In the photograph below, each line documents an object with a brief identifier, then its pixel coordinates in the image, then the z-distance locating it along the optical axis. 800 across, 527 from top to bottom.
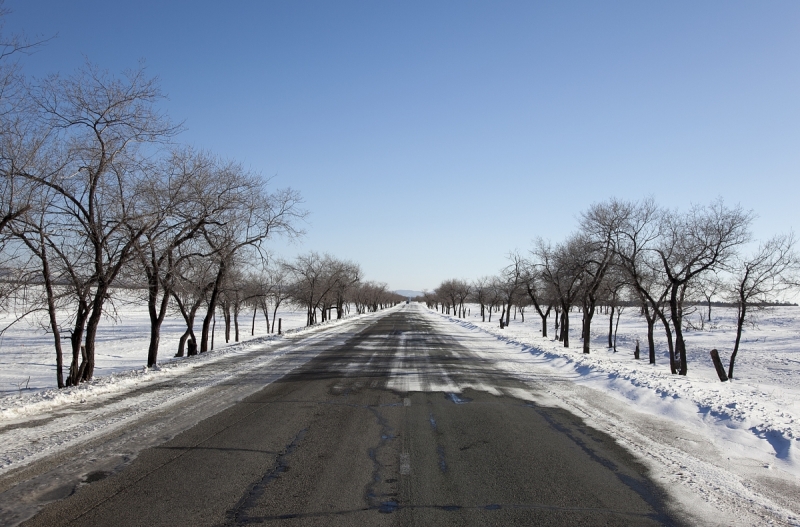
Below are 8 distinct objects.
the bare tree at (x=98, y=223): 11.99
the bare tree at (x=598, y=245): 23.31
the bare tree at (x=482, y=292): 72.28
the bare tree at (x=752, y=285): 25.64
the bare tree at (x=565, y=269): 25.41
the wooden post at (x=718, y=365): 17.05
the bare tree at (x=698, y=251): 20.48
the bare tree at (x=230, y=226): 16.81
